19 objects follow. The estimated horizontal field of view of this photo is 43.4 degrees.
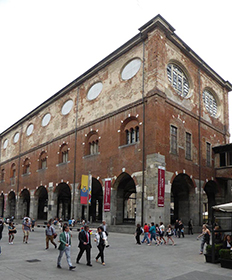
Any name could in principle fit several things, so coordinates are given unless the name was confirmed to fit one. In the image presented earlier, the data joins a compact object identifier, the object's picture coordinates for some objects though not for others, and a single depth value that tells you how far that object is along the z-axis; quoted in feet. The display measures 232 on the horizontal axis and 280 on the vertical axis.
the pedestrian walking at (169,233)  60.36
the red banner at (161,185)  80.28
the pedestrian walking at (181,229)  75.43
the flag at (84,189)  82.02
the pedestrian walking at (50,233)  52.30
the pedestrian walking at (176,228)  76.64
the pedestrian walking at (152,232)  62.03
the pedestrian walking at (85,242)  35.83
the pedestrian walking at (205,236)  47.21
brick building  85.81
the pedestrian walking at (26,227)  60.03
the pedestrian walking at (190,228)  84.94
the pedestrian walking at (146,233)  61.32
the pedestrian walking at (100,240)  37.16
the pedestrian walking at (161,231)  61.34
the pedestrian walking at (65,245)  33.88
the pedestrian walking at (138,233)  60.34
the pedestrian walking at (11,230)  56.59
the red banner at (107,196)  93.66
